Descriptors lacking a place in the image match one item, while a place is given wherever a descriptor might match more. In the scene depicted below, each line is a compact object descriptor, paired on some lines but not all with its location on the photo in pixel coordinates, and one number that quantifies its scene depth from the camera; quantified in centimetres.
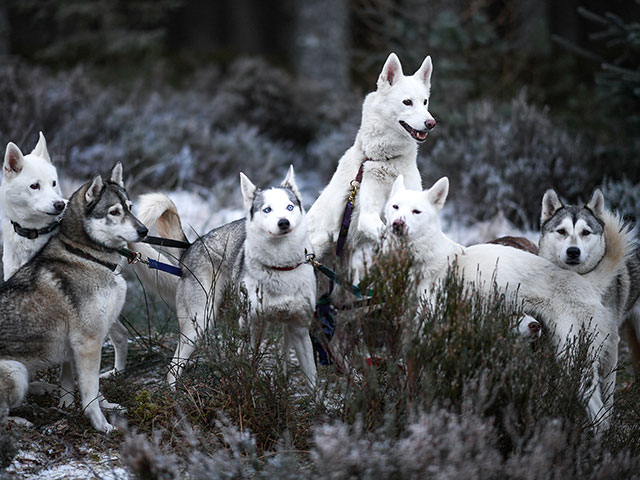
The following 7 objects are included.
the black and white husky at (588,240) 780
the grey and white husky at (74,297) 704
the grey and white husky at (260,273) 770
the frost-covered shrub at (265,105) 2515
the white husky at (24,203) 815
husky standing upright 853
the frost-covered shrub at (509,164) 1661
